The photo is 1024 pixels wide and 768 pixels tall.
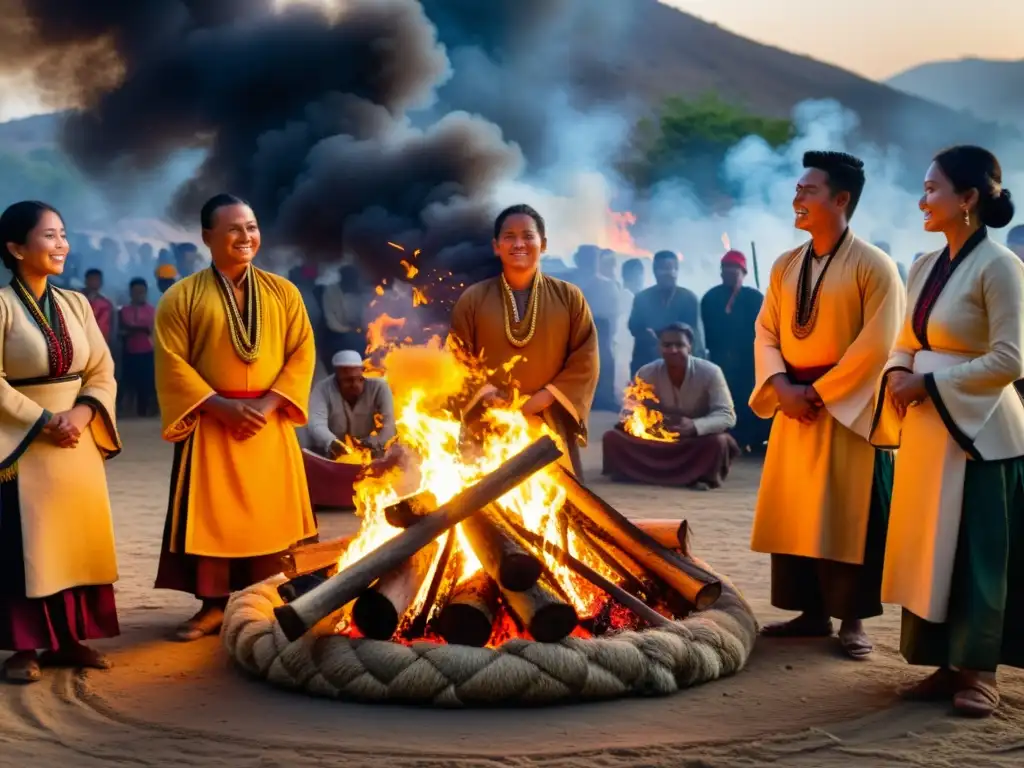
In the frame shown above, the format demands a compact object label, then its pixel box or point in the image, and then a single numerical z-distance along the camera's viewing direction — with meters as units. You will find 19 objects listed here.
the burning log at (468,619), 4.49
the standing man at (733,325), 13.77
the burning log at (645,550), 4.96
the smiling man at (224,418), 5.43
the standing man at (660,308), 15.17
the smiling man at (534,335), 5.56
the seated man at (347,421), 9.43
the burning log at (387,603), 4.51
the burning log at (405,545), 4.30
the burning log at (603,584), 4.79
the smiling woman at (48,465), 4.73
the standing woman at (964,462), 4.21
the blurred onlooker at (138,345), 17.17
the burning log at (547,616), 4.36
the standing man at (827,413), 5.12
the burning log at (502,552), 4.47
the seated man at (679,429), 10.77
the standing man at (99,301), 17.08
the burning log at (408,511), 4.75
